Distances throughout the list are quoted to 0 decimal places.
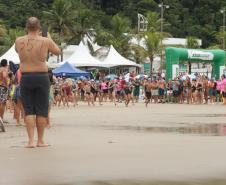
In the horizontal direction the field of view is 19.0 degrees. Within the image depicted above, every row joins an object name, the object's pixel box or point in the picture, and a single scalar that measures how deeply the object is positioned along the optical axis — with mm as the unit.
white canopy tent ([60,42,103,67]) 50094
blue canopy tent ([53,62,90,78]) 44531
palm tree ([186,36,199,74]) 94812
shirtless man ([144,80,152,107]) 33656
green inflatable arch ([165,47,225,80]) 42250
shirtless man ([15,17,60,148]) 9125
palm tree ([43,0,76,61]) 84250
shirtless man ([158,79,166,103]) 39844
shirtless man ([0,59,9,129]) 15367
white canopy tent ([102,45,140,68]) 51656
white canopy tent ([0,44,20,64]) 45994
